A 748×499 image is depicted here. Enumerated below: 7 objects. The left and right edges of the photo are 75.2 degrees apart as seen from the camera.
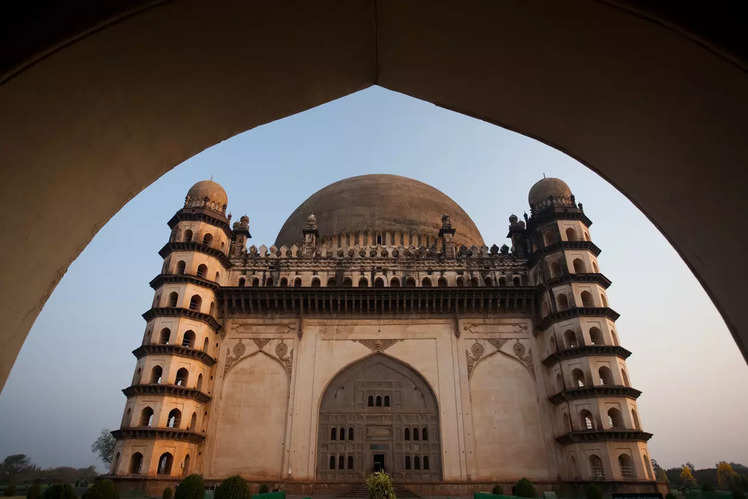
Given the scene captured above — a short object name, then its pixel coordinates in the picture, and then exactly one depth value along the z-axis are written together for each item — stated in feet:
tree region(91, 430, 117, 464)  190.43
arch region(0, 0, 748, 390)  7.52
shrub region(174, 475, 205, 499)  48.06
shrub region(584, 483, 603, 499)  53.93
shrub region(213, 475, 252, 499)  47.88
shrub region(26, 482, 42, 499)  59.06
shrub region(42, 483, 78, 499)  44.57
